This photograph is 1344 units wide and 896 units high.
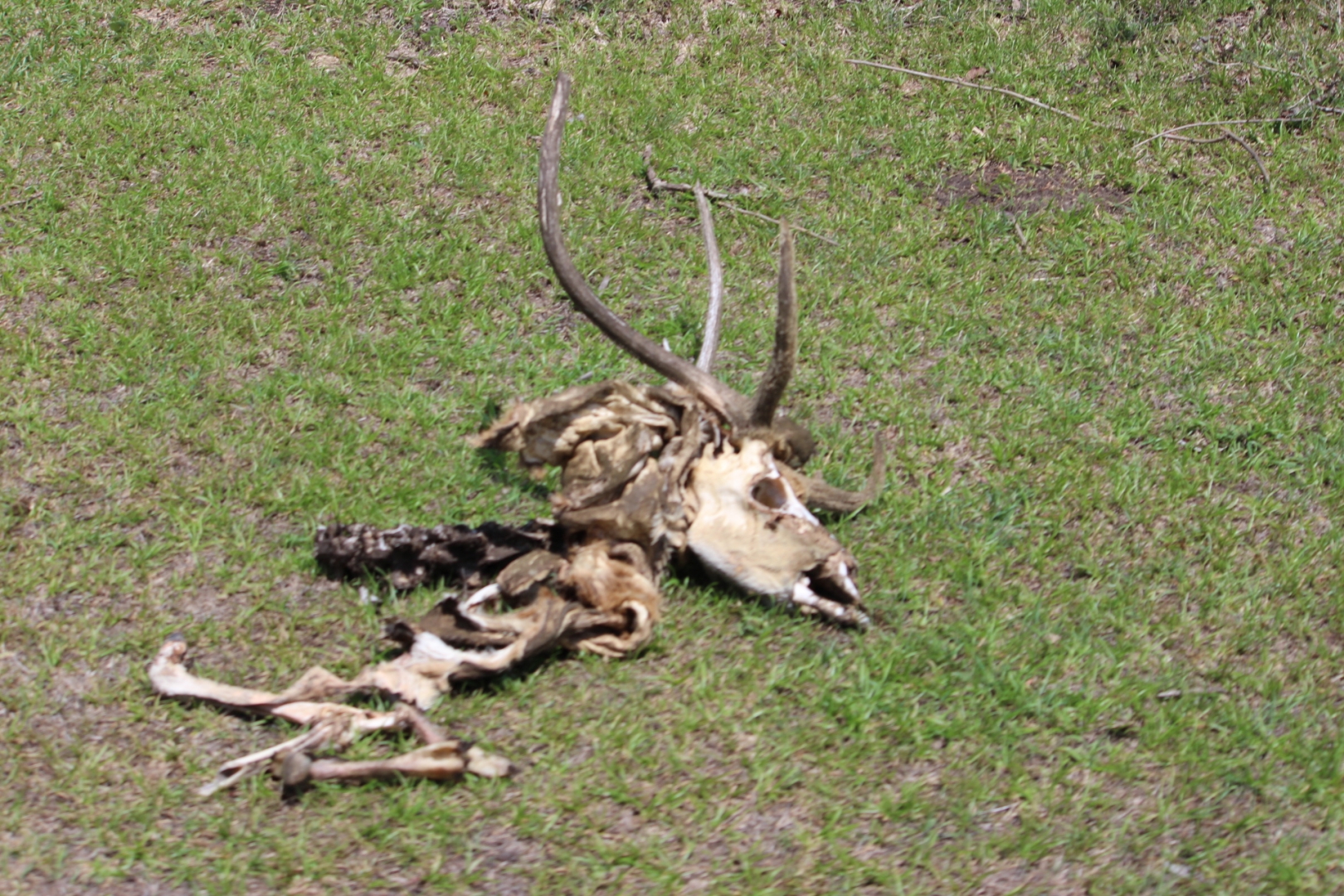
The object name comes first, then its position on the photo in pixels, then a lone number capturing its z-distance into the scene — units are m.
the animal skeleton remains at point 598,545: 6.84
